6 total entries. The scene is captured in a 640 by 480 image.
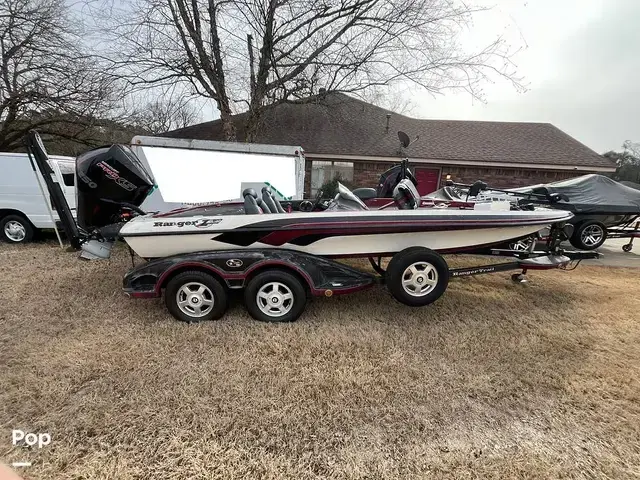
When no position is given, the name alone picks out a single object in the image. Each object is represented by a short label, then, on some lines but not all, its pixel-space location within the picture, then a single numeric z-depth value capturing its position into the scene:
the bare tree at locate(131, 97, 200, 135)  12.38
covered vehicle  6.05
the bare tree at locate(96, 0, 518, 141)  9.91
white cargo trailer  5.89
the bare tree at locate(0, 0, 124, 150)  9.83
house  12.80
